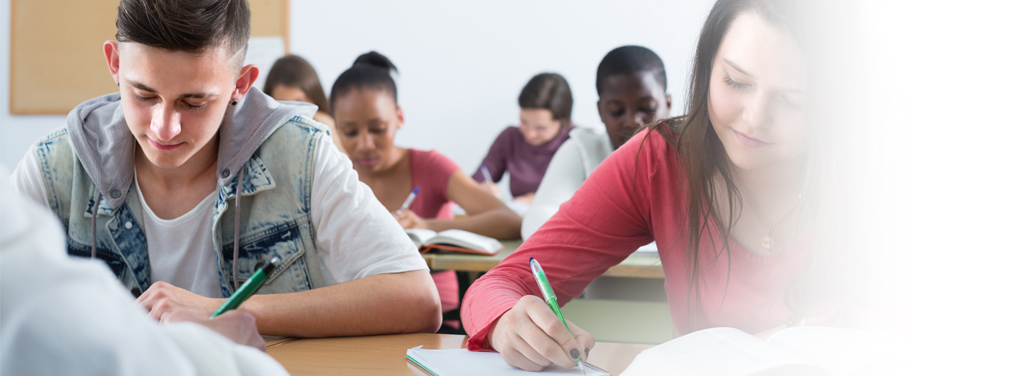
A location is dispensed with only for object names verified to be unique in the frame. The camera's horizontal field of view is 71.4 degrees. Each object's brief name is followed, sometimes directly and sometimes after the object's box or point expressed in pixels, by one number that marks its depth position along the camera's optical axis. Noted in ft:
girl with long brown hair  2.96
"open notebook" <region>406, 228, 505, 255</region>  6.00
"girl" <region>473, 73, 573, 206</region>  13.62
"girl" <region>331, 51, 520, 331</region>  7.32
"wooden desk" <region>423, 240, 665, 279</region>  5.37
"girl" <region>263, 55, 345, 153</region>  8.77
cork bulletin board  15.35
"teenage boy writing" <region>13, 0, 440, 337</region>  3.37
